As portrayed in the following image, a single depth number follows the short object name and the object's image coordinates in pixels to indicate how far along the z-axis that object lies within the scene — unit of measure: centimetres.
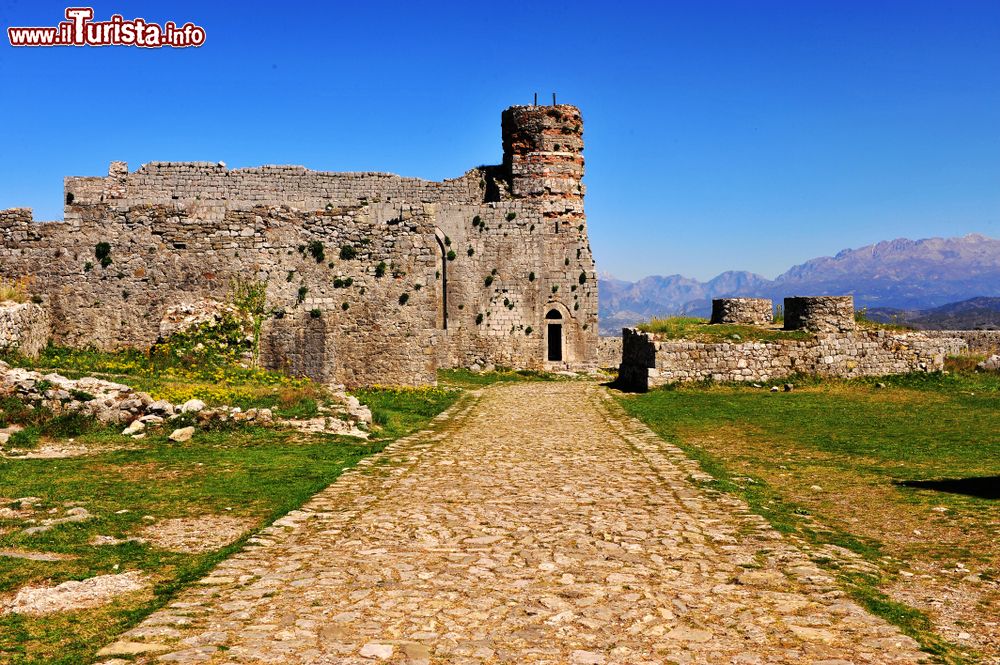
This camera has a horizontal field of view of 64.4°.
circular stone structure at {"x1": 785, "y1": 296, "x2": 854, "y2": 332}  2462
